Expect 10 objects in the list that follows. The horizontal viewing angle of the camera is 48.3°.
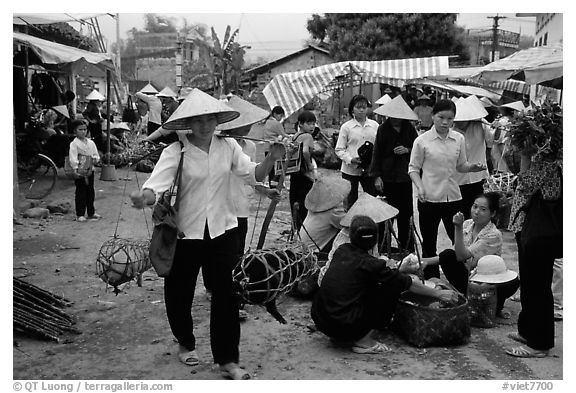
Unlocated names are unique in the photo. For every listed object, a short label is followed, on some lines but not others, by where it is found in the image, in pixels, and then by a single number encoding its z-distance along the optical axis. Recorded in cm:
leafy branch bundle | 391
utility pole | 3381
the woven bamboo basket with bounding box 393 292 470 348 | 429
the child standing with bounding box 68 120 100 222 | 842
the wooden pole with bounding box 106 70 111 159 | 1212
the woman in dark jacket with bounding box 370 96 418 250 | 622
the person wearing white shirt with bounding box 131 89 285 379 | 372
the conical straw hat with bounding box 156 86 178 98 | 1575
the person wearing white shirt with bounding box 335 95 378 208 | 724
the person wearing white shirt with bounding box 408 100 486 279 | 553
